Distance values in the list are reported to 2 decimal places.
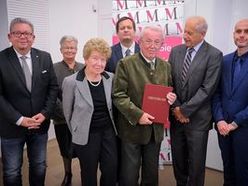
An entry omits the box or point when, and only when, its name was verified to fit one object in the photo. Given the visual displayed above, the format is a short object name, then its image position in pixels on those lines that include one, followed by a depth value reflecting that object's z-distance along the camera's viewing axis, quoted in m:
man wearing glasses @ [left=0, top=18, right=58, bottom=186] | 2.13
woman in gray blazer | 2.05
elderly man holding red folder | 2.09
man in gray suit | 2.27
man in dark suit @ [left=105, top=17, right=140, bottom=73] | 2.54
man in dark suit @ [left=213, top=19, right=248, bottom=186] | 2.19
